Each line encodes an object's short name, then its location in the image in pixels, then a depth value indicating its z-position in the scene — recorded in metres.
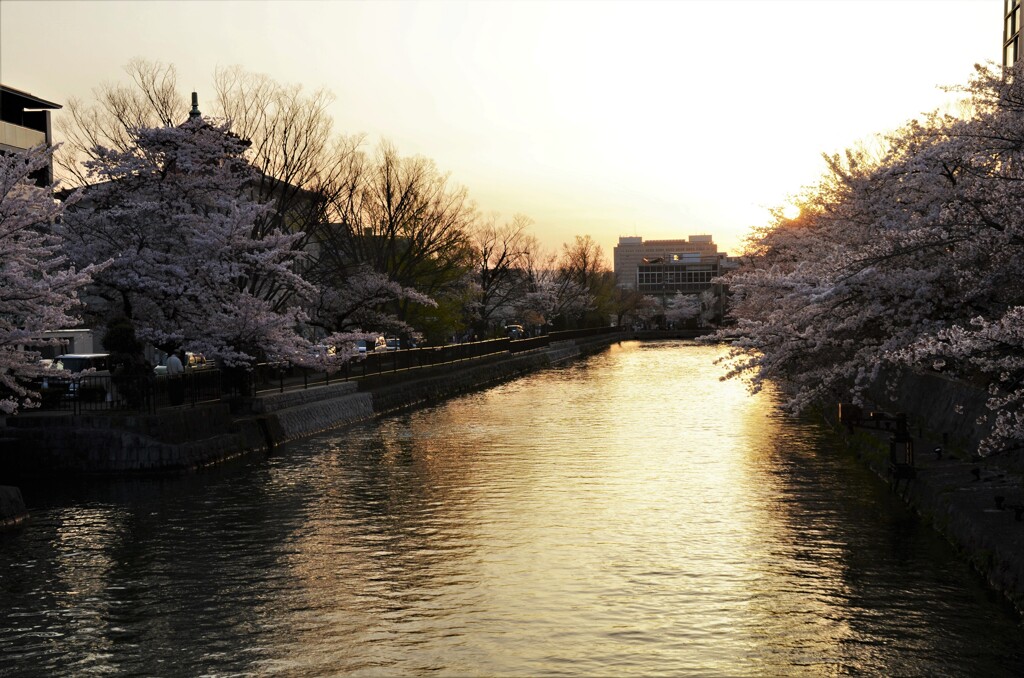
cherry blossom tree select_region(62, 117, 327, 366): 33.12
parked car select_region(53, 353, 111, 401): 29.56
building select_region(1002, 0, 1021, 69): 60.09
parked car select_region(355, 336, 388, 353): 63.15
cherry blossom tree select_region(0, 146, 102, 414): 23.58
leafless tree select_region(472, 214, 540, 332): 95.75
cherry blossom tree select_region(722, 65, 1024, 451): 17.48
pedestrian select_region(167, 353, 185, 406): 30.84
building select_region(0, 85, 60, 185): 66.00
